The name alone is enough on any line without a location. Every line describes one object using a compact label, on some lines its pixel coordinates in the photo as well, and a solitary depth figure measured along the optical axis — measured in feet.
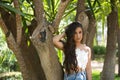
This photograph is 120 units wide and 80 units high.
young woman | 10.66
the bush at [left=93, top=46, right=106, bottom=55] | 68.03
